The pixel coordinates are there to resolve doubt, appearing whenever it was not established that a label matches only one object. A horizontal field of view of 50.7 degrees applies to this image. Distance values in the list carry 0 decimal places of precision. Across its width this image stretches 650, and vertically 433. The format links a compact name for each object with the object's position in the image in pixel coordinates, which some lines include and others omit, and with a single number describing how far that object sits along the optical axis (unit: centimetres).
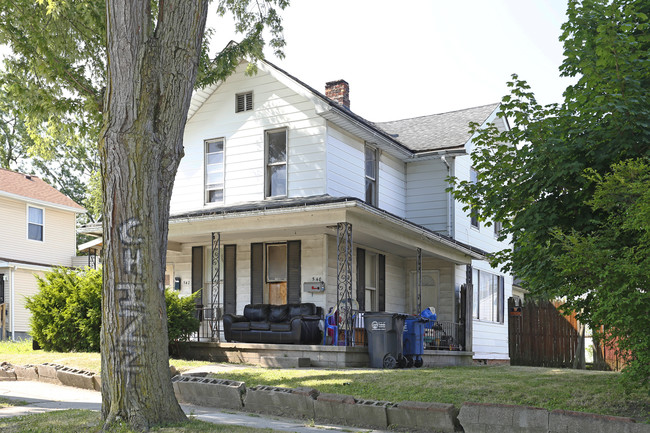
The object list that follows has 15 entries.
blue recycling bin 1559
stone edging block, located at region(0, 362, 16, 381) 1313
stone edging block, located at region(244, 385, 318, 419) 953
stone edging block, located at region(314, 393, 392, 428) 888
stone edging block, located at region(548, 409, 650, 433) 725
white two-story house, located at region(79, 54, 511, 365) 1697
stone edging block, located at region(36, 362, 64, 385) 1252
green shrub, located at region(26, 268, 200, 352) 1530
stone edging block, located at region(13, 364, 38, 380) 1295
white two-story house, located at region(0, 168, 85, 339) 2722
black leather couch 1573
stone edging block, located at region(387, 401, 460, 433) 845
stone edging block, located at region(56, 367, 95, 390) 1185
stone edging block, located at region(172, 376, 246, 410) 1026
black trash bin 1452
